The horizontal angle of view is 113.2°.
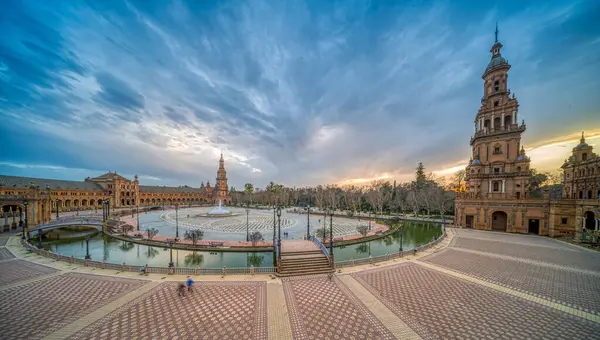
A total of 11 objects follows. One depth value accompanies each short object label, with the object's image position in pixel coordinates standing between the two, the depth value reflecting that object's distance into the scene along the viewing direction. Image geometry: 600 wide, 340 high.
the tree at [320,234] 24.82
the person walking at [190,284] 10.51
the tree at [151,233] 23.80
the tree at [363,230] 25.97
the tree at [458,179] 61.14
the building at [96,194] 30.27
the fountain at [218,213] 47.18
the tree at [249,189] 83.88
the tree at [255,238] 21.26
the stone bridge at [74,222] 26.96
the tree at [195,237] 21.34
